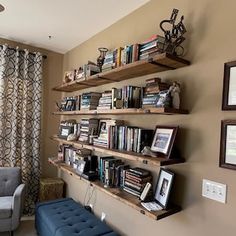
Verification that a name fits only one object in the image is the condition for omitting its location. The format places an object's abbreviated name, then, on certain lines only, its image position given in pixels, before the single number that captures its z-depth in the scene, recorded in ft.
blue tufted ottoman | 7.15
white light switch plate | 4.88
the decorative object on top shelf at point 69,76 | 9.99
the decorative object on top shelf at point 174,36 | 5.66
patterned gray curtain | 10.78
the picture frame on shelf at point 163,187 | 5.65
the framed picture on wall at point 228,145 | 4.67
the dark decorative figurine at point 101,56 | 8.46
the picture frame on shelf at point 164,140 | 5.66
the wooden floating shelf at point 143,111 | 5.34
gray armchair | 8.61
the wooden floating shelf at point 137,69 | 5.53
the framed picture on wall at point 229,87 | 4.72
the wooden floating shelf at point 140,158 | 5.34
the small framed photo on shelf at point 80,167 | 8.66
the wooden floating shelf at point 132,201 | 5.34
